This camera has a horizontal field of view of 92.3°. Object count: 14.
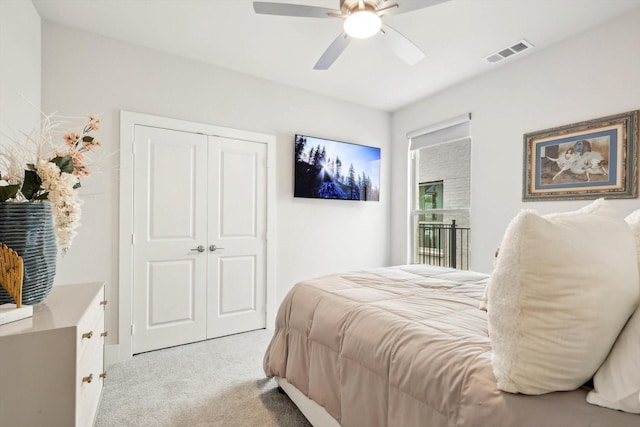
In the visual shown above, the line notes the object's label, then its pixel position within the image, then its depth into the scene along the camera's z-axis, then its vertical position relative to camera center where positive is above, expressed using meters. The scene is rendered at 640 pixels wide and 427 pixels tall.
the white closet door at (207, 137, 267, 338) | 3.19 -0.26
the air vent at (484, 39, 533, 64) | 2.74 +1.51
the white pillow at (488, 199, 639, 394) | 0.81 -0.24
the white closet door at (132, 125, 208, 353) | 2.83 -0.25
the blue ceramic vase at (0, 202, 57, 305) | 1.16 -0.12
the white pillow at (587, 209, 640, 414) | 0.74 -0.41
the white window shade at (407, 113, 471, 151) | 3.56 +1.01
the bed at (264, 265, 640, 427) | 0.84 -0.54
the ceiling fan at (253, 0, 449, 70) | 1.77 +1.20
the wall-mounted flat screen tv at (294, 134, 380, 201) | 3.69 +0.55
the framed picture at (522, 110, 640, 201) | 2.35 +0.46
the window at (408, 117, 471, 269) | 3.75 +0.23
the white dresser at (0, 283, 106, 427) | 0.99 -0.54
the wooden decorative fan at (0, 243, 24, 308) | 1.10 -0.22
